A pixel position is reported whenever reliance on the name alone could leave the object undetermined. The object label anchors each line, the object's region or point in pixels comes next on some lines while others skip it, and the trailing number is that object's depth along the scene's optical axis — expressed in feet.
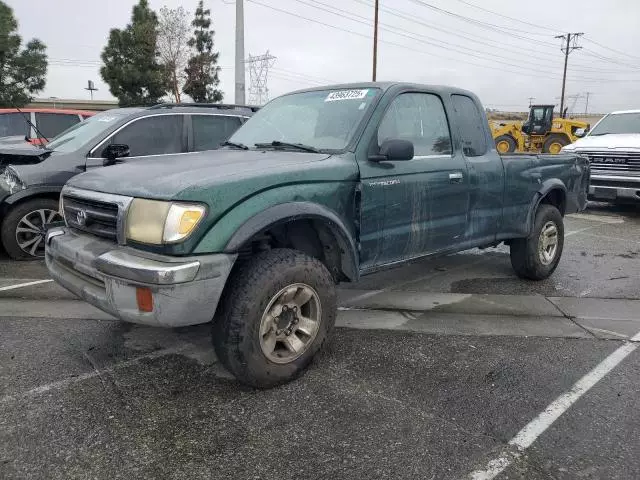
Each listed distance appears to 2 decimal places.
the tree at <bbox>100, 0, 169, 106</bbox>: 98.37
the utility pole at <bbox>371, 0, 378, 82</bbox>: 96.53
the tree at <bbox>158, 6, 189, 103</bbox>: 92.63
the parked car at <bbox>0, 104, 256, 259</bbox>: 19.36
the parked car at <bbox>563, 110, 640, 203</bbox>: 32.09
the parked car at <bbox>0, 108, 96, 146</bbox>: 33.02
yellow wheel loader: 70.69
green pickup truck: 9.28
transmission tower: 151.94
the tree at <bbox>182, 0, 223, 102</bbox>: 97.81
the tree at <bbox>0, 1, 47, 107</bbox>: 86.69
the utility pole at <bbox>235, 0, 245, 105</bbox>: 49.85
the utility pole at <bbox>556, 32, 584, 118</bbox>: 187.62
